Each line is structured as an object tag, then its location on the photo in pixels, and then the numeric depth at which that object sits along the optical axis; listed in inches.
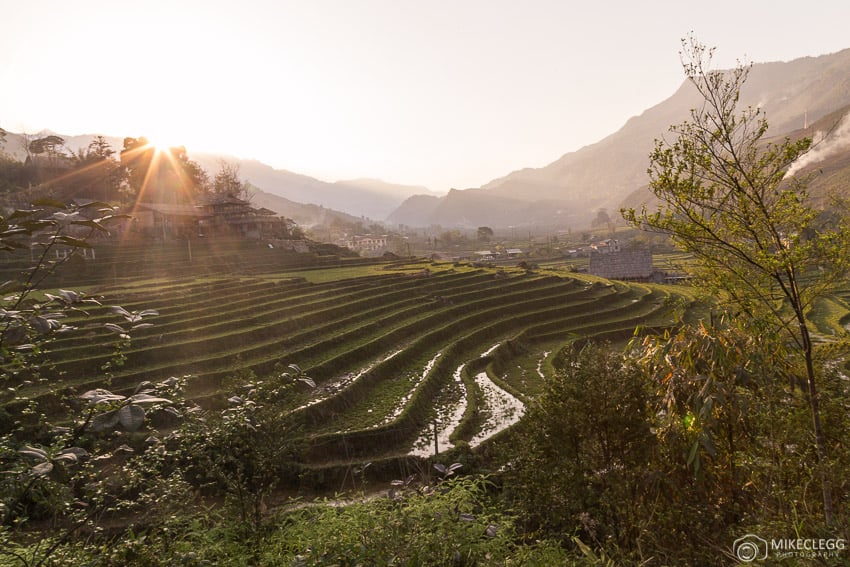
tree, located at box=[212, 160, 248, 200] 3009.4
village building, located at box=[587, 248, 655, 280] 2409.0
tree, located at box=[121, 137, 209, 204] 2500.0
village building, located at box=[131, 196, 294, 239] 2030.0
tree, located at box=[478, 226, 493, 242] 6453.7
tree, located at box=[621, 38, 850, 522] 262.5
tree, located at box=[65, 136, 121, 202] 2213.3
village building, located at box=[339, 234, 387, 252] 5034.5
